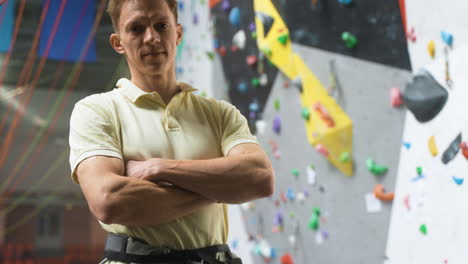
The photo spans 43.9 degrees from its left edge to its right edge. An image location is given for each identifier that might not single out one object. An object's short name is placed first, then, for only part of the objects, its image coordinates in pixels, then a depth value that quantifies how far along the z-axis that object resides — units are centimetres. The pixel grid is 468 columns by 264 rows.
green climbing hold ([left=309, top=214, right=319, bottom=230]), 235
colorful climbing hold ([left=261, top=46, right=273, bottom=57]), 263
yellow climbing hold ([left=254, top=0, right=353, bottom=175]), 220
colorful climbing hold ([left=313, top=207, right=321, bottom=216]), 234
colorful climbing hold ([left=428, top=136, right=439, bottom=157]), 179
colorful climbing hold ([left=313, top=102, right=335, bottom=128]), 224
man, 121
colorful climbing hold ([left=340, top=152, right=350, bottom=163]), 217
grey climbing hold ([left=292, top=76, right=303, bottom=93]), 241
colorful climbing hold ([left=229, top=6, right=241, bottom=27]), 294
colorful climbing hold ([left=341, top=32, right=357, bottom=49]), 212
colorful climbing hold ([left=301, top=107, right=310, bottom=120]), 238
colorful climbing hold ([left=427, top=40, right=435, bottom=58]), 179
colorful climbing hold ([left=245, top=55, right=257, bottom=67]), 280
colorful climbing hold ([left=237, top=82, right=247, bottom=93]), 293
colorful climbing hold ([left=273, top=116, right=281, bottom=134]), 261
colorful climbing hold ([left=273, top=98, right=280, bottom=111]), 260
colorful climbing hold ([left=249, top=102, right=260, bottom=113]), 280
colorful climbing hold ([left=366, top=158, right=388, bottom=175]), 201
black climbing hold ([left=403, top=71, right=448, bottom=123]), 177
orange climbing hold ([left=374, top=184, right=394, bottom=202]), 198
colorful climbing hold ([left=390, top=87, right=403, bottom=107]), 194
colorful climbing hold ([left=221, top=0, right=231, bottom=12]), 306
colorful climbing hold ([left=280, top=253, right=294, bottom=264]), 253
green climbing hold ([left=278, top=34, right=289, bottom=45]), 250
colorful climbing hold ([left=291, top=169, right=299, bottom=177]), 248
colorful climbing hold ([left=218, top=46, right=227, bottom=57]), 314
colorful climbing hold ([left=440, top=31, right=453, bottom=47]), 171
